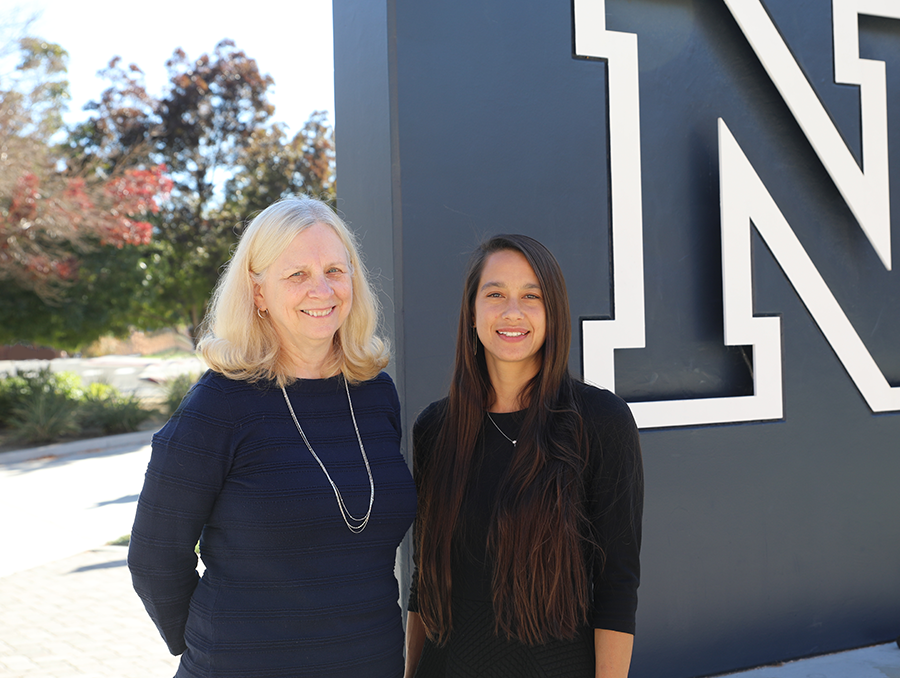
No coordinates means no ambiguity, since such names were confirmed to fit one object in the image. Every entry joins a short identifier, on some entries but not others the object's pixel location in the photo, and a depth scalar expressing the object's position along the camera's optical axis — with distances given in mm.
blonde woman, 1802
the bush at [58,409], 13328
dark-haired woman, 1894
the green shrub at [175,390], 16219
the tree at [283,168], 17406
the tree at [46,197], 12211
